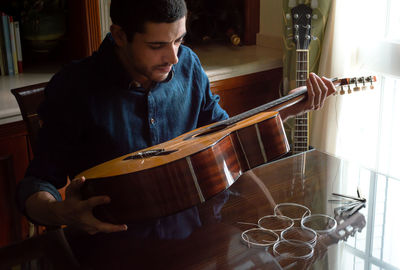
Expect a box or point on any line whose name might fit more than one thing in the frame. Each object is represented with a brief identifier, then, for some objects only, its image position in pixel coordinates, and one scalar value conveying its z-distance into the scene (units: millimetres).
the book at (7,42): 2211
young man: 1271
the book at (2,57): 2238
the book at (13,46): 2232
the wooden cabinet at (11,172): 1957
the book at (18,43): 2262
